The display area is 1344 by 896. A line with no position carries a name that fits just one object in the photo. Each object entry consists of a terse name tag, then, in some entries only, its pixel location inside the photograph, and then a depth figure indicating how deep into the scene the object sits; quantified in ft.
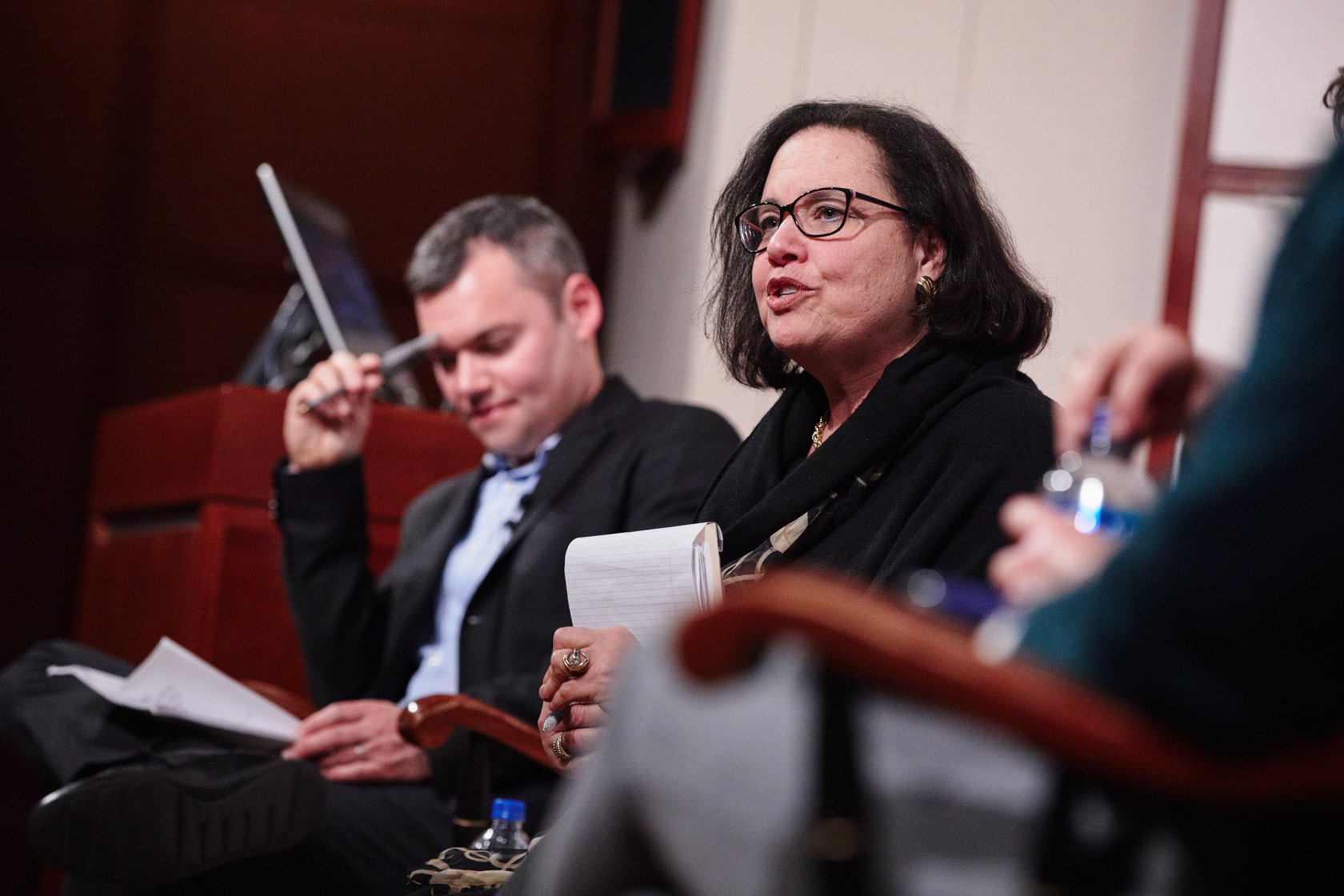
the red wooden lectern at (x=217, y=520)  16.39
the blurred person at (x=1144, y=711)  8.87
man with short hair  14.80
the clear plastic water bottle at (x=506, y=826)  14.22
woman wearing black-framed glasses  13.69
